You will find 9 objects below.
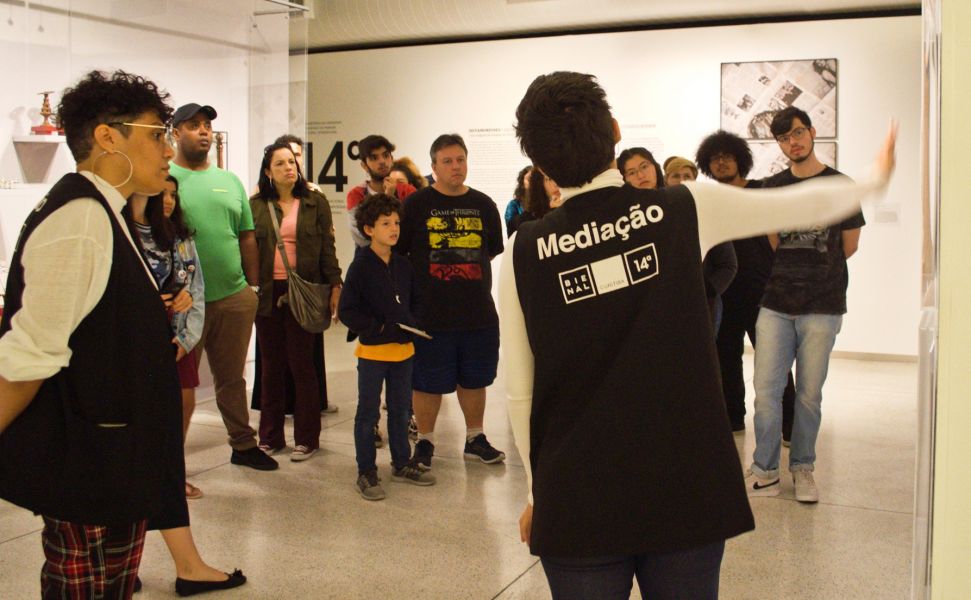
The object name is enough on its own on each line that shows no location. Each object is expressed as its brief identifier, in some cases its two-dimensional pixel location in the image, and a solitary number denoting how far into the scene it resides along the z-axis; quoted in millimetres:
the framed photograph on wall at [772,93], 8438
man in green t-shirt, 4691
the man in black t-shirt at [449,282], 4820
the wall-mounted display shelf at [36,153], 5555
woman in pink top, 5152
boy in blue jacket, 4414
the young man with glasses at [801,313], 4148
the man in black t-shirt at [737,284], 5191
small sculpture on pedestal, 5461
